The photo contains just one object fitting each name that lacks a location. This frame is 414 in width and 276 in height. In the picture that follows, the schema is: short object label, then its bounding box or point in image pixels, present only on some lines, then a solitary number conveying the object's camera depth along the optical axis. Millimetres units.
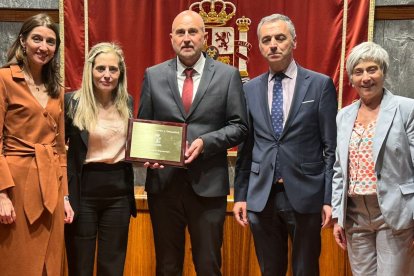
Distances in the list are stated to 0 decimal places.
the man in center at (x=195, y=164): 2480
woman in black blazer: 2504
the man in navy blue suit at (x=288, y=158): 2408
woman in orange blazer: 2244
